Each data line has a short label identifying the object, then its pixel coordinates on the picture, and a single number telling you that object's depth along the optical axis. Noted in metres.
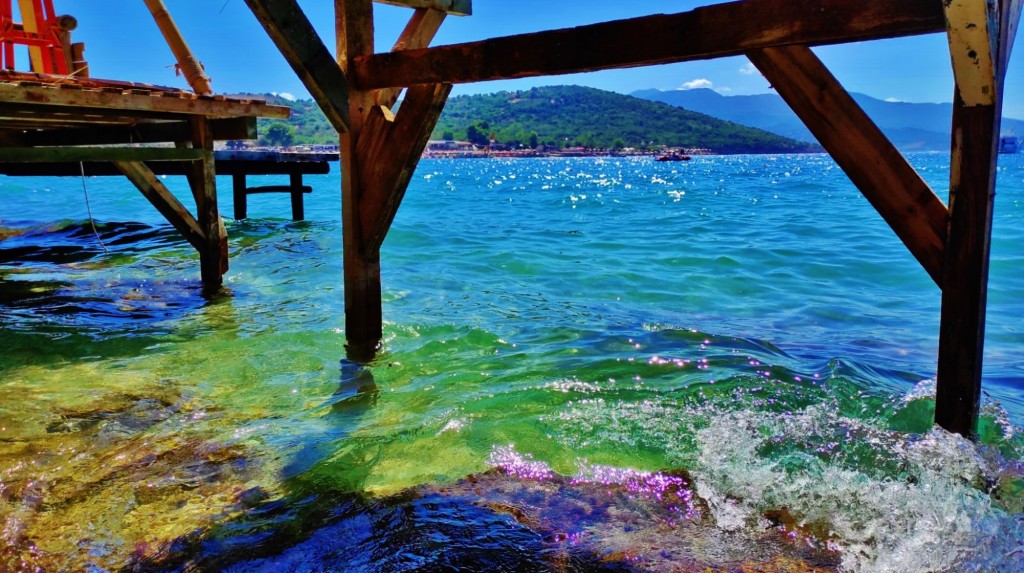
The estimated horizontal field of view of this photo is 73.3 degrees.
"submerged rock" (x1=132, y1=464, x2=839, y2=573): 2.54
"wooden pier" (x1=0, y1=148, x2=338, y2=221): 16.66
